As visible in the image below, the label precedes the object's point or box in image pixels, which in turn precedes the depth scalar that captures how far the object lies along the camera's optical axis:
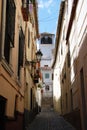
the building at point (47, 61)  64.88
